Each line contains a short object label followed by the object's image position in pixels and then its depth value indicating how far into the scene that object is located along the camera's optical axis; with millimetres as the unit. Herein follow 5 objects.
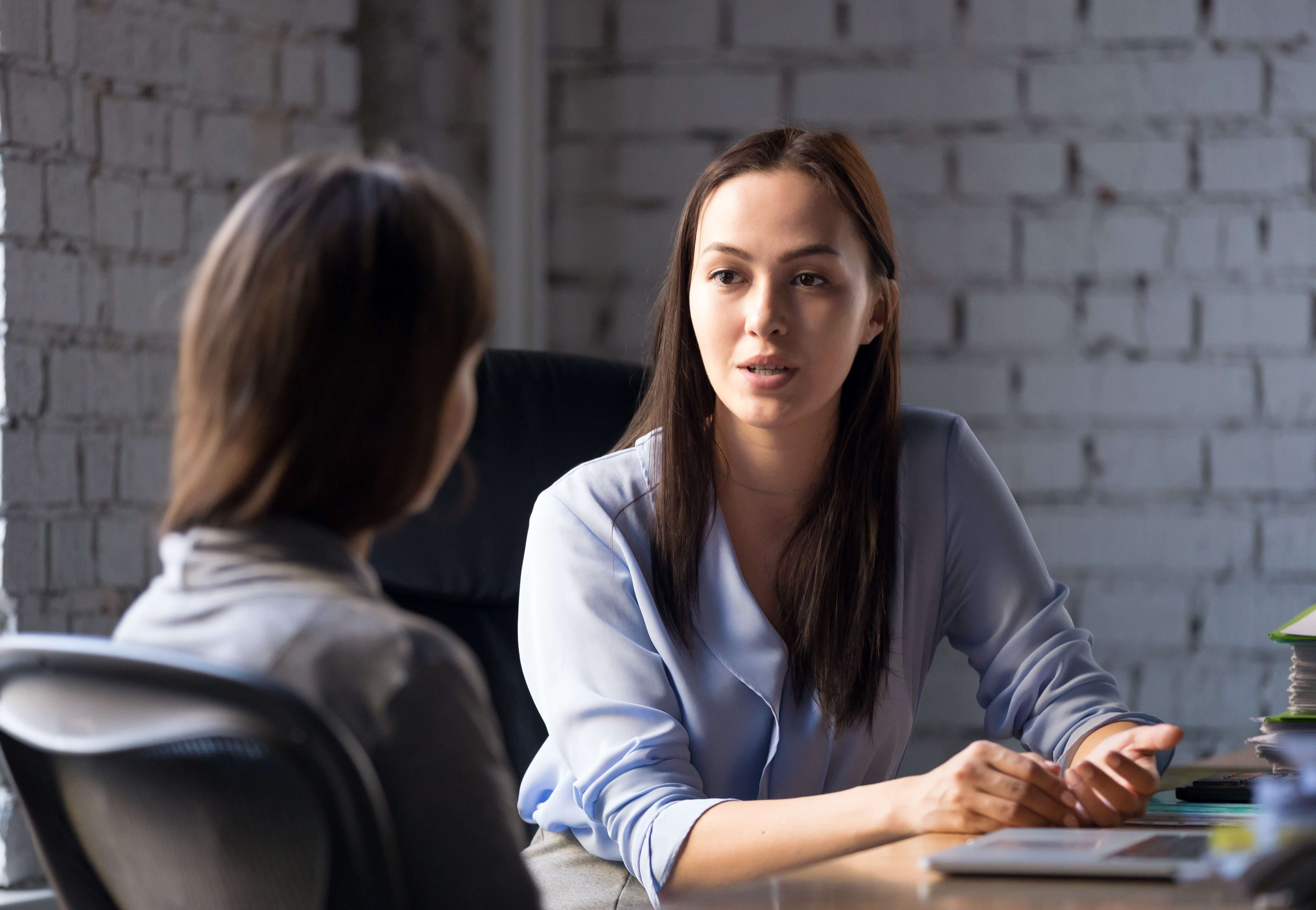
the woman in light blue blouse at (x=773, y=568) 3238
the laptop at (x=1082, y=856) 2063
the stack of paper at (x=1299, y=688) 3162
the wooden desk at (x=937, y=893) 1938
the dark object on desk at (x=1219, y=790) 2955
